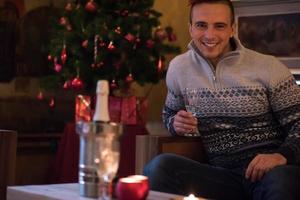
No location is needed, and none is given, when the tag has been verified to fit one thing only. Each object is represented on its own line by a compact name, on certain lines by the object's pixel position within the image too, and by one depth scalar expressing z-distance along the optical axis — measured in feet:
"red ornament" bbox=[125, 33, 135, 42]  12.79
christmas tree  12.71
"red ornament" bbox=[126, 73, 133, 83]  12.99
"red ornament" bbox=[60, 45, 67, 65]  12.71
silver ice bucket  4.91
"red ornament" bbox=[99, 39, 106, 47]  12.73
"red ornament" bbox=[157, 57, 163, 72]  13.53
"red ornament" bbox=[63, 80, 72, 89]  12.75
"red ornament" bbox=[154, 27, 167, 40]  13.47
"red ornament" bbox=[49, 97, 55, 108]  14.21
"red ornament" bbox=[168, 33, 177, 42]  13.89
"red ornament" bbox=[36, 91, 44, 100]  14.05
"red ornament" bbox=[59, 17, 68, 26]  13.10
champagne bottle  4.94
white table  5.33
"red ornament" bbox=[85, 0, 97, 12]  12.84
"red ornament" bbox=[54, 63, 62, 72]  12.97
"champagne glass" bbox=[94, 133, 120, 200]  4.89
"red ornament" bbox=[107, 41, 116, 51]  12.60
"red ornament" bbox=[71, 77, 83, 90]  12.51
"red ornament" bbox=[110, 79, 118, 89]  12.91
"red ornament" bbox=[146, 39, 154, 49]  13.24
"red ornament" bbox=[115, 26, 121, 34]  12.74
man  6.97
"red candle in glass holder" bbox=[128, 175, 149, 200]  4.84
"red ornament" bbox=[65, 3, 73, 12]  13.14
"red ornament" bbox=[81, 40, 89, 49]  12.63
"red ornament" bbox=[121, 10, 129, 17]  13.19
